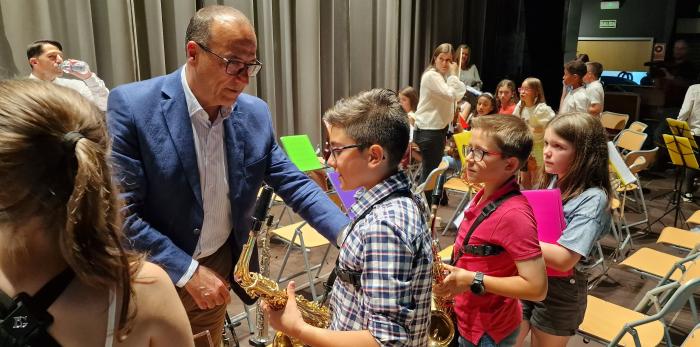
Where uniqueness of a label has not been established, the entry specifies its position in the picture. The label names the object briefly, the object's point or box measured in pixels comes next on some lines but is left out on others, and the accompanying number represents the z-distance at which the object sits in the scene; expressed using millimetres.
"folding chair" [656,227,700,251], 3520
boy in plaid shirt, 1086
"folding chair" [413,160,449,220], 4314
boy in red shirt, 1561
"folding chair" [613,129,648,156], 6023
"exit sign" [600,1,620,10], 9969
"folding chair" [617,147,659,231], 4941
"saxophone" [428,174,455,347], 1836
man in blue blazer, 1574
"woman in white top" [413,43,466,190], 5270
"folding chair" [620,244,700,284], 3025
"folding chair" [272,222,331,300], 3377
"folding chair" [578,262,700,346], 2111
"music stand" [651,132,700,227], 5270
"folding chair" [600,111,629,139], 7023
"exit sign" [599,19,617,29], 10117
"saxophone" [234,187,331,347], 1331
